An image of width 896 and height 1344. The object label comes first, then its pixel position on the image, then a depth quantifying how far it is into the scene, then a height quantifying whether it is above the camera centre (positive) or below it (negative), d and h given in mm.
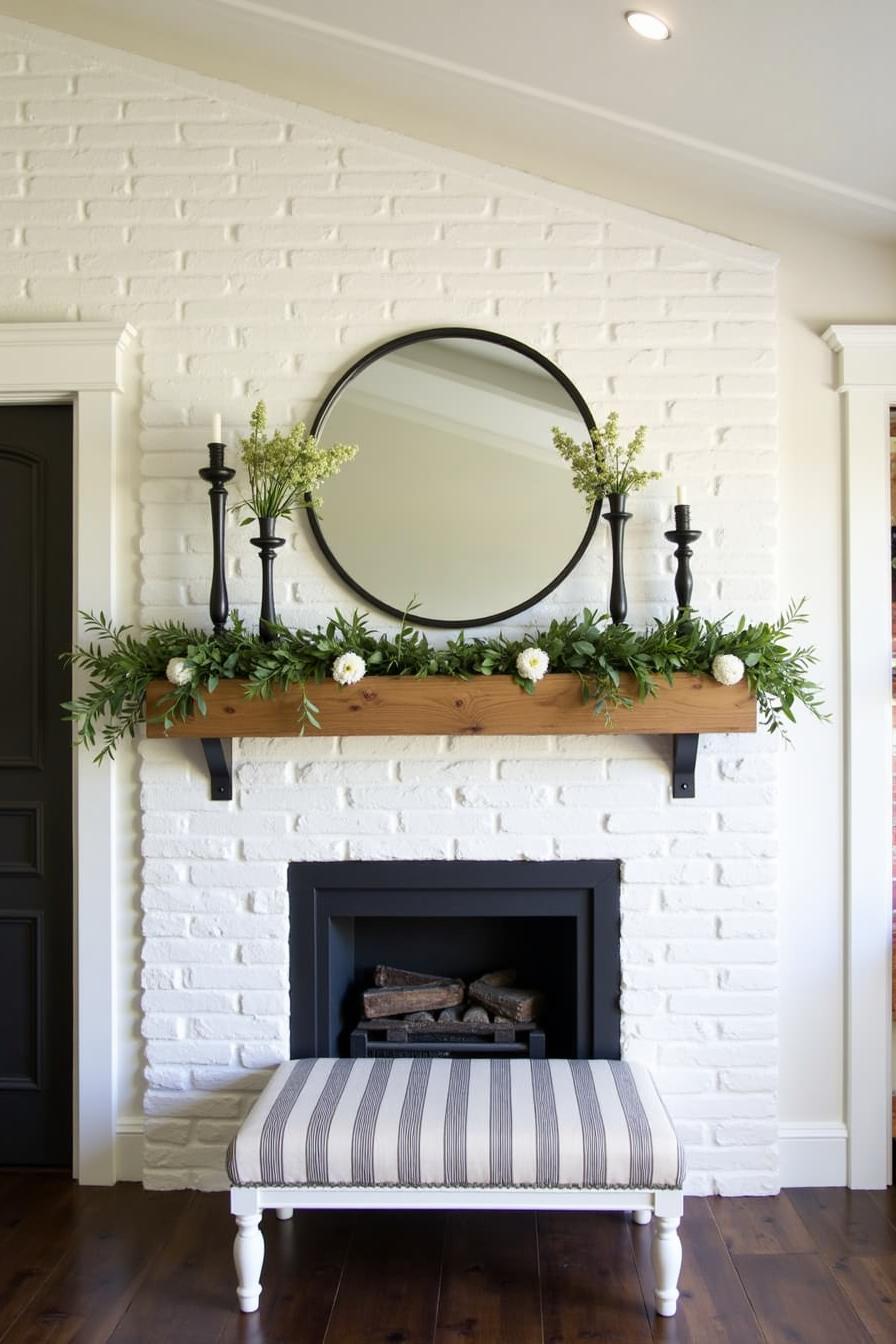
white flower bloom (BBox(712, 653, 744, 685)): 2361 +3
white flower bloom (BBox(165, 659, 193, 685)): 2391 -4
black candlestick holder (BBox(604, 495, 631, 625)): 2471 +238
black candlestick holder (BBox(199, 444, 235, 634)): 2494 +249
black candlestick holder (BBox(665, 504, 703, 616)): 2473 +269
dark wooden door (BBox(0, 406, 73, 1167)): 2730 -312
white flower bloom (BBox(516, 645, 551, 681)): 2363 +14
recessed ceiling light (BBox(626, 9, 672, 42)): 2020 +1240
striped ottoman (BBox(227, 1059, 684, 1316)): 2104 -977
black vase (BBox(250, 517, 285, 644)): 2463 +243
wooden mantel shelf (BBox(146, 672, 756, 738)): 2414 -88
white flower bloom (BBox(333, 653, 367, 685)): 2363 +3
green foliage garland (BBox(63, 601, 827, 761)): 2391 +24
